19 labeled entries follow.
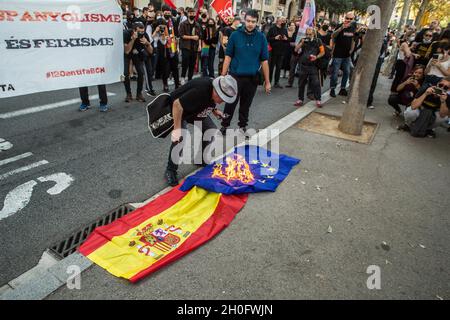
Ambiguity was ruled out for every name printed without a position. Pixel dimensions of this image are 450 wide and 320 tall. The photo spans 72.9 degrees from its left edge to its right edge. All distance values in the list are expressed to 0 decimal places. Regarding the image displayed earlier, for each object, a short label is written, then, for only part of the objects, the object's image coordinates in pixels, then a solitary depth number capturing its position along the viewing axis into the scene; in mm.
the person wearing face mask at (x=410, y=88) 7012
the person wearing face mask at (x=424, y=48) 7812
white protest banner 4621
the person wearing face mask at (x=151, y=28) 8100
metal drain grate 2822
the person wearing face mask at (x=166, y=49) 7801
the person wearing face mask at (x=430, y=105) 6086
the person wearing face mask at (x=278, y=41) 9414
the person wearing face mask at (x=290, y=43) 10398
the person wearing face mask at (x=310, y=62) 7641
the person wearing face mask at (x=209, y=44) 9297
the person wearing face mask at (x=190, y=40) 8281
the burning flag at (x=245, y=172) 3865
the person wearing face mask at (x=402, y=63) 8219
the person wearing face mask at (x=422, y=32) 8144
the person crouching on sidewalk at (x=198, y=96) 3502
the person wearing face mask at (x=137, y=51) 6648
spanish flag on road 2697
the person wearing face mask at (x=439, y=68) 6477
